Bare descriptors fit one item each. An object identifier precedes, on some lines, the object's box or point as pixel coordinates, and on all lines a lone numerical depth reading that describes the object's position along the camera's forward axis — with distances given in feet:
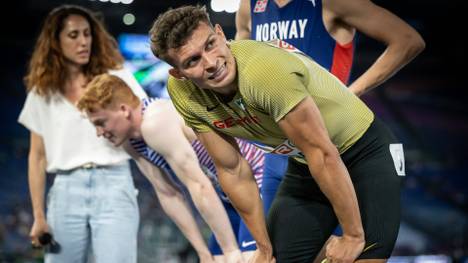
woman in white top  23.35
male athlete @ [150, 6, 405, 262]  13.96
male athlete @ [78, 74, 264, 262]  20.95
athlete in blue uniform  18.74
